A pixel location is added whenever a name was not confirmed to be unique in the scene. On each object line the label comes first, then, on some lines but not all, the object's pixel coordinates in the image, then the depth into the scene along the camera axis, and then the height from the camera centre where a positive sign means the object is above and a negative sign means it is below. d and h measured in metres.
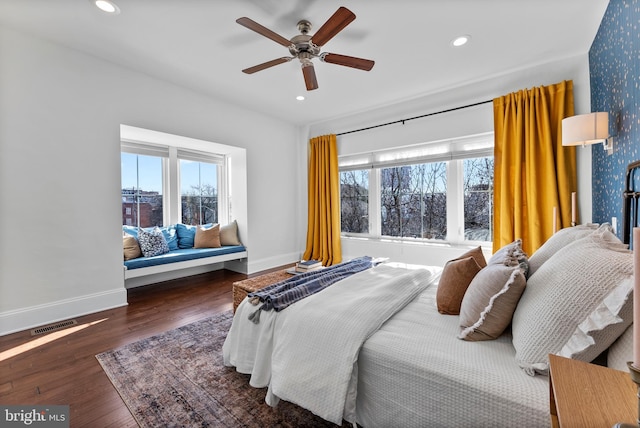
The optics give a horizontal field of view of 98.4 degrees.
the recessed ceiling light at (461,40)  2.53 +1.60
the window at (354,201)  4.75 +0.24
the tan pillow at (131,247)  3.39 -0.36
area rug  1.41 -1.01
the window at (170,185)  3.90 +0.50
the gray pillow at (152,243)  3.52 -0.32
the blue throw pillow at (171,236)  3.96 -0.27
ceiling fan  1.88 +1.33
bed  0.87 -0.55
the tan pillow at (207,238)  4.13 -0.31
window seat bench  3.23 -0.55
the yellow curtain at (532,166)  2.90 +0.49
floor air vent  2.39 -0.96
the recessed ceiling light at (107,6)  2.05 +1.62
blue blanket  1.59 -0.47
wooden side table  0.54 -0.40
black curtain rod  3.44 +1.36
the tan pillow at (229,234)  4.39 -0.29
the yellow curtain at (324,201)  4.72 +0.24
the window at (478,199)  3.58 +0.17
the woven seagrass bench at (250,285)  2.28 -0.58
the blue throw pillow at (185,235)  4.13 -0.27
